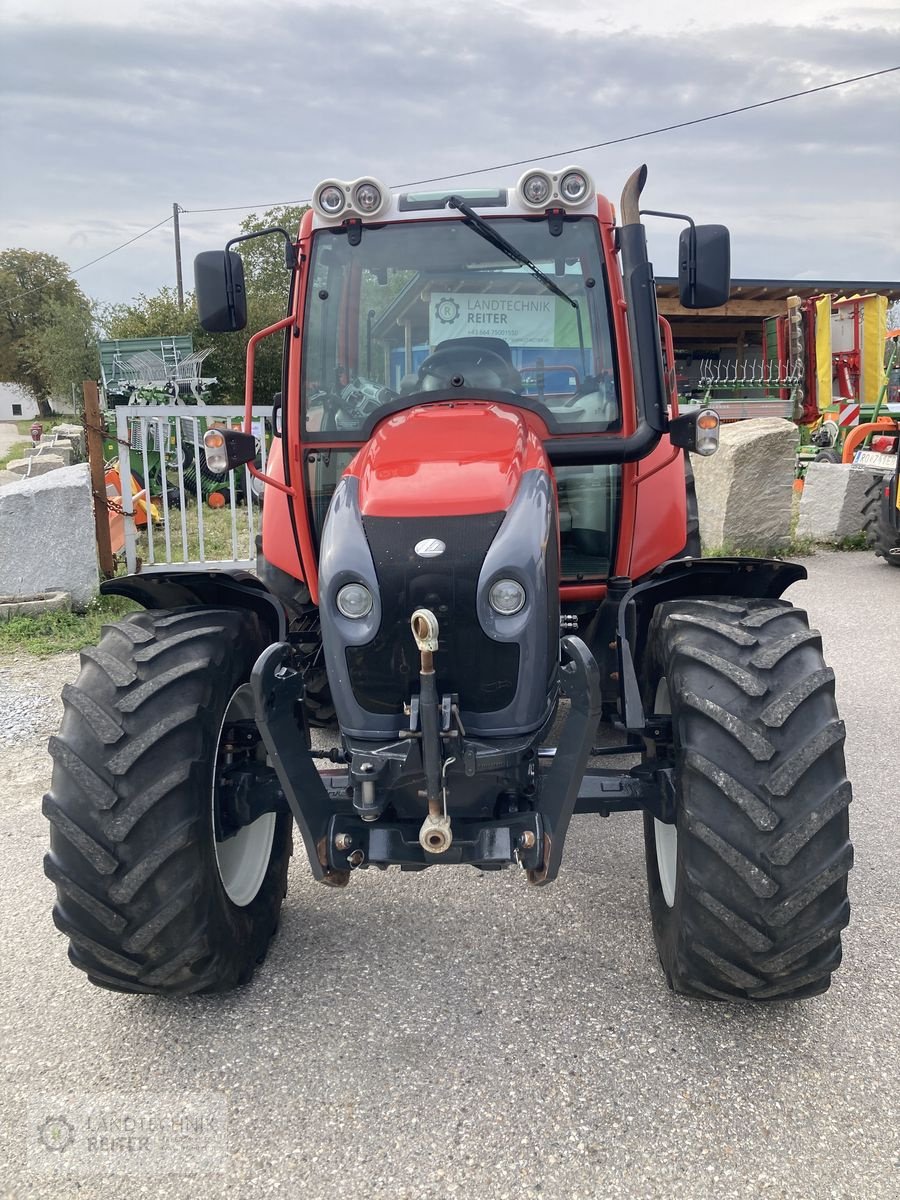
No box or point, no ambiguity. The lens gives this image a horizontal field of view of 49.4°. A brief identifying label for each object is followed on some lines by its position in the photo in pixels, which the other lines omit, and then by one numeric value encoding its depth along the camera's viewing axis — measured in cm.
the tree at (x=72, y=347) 3788
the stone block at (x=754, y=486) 987
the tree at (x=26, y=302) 5581
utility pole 3834
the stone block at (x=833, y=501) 1038
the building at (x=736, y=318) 2033
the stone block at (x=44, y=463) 1702
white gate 835
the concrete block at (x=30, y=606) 737
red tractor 248
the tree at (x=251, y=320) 2722
